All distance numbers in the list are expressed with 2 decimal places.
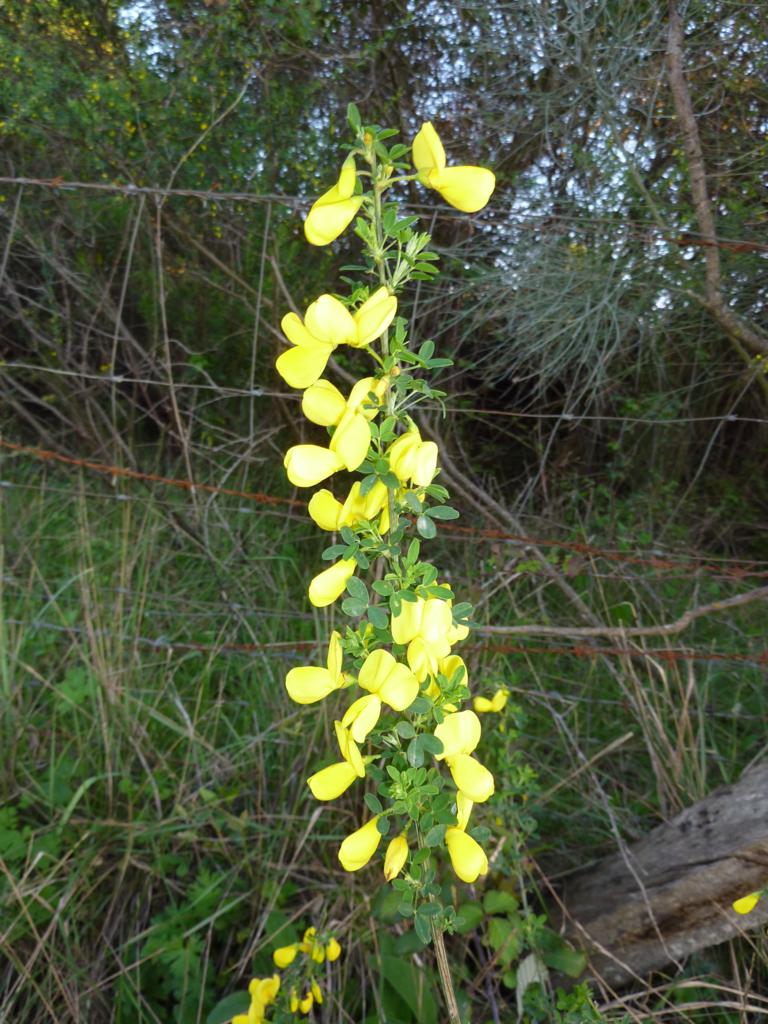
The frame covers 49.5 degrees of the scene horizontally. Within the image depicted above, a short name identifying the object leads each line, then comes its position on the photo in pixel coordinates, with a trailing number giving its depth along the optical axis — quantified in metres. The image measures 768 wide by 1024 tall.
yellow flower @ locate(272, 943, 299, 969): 0.44
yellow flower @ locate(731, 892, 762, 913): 0.39
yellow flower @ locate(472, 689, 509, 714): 0.49
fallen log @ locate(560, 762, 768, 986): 0.44
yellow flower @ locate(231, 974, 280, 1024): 0.43
